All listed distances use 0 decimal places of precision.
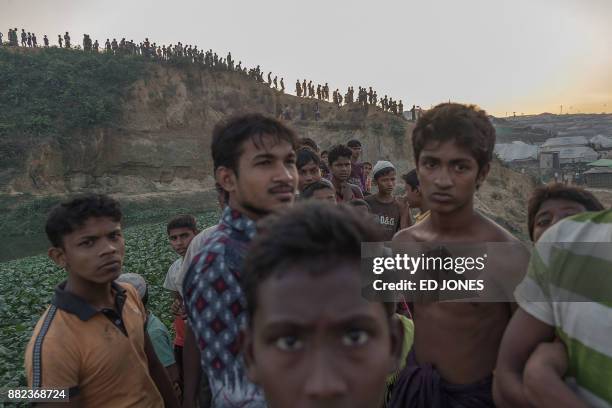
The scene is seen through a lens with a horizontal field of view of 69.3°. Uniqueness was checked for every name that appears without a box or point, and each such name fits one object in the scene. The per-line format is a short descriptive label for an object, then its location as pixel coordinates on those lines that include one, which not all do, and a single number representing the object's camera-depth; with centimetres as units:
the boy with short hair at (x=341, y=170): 536
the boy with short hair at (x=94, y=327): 193
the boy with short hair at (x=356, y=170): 716
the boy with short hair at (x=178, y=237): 401
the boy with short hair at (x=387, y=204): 517
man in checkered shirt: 147
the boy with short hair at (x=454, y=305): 201
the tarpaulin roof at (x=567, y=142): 4469
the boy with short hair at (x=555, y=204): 223
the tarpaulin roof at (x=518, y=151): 4403
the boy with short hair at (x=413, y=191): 486
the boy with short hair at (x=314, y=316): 105
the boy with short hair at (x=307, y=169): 441
